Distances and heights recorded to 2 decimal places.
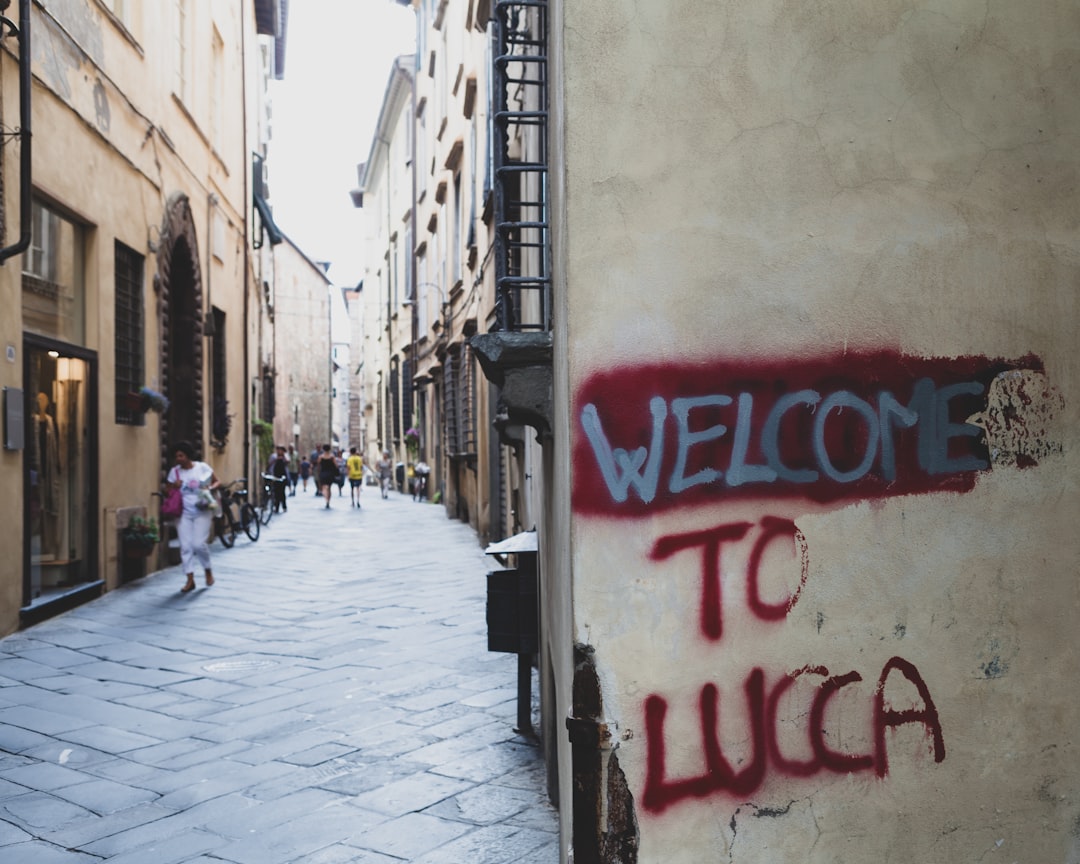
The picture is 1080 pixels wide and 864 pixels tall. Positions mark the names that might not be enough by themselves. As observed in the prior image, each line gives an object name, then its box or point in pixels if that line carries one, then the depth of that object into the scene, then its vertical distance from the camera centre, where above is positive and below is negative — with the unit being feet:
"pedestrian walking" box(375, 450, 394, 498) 106.96 -2.18
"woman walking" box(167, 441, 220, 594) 32.45 -1.63
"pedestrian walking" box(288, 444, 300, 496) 107.86 -1.86
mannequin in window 28.19 -0.38
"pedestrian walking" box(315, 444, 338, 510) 81.25 -1.40
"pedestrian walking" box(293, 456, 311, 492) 123.13 -2.07
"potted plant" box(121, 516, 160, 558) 34.04 -2.79
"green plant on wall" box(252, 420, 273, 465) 71.18 +1.02
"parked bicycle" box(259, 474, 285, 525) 68.35 -2.85
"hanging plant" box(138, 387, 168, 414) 35.50 +1.84
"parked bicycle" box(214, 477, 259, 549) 47.32 -3.13
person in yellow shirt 82.38 -1.87
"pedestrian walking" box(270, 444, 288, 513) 72.59 -1.72
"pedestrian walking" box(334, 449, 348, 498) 118.97 -1.15
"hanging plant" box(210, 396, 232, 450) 49.37 +1.33
